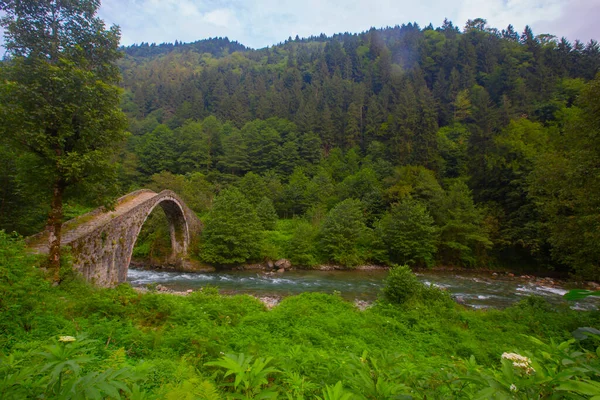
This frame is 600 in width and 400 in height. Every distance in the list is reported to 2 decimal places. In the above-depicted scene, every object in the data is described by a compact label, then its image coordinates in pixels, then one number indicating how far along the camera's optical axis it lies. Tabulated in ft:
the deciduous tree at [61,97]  24.73
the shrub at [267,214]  104.58
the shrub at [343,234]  86.63
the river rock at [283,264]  83.87
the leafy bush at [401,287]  35.99
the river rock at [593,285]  70.53
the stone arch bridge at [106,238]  35.53
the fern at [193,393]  7.00
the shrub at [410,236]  85.71
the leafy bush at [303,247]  85.76
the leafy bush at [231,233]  81.56
